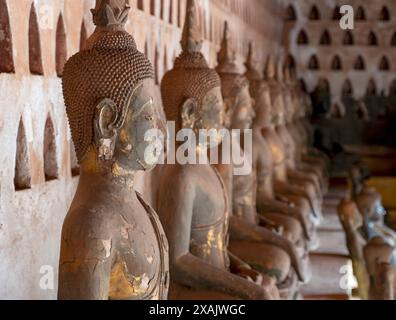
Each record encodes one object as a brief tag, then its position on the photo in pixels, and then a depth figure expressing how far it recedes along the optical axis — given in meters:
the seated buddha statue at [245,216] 6.71
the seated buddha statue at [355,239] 8.00
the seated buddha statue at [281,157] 9.55
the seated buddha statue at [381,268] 7.23
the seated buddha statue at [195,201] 5.12
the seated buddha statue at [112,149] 3.60
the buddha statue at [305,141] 13.67
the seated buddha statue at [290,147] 10.97
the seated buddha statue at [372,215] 9.28
